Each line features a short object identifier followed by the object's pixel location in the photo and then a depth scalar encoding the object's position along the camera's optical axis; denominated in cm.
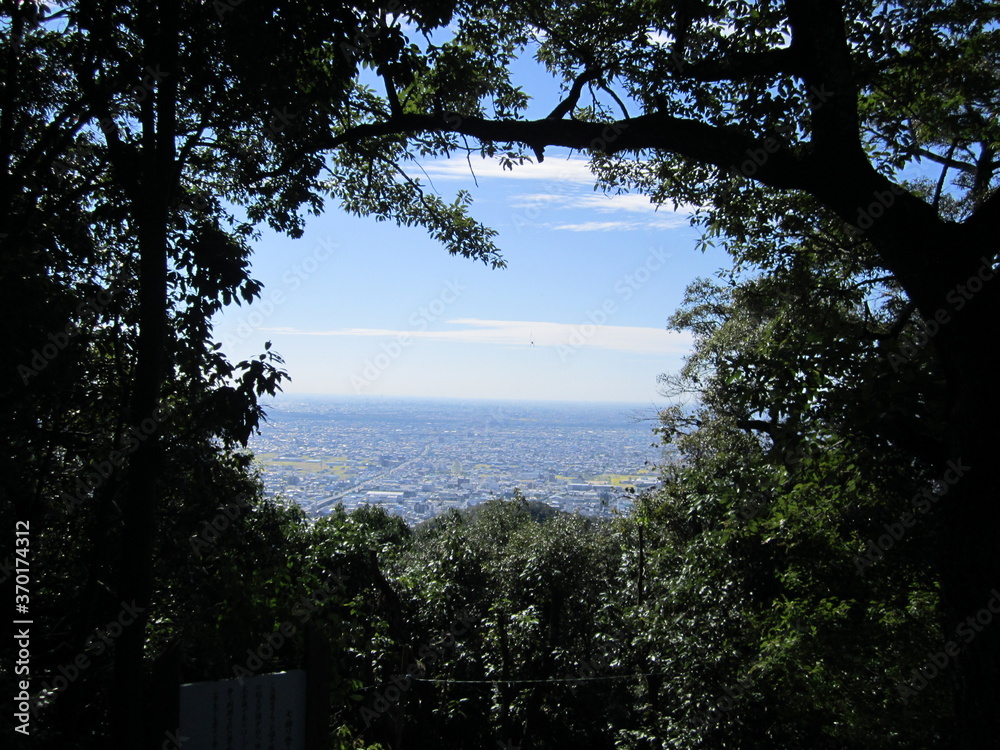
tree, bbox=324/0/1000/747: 260
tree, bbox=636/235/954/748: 325
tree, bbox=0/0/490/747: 328
